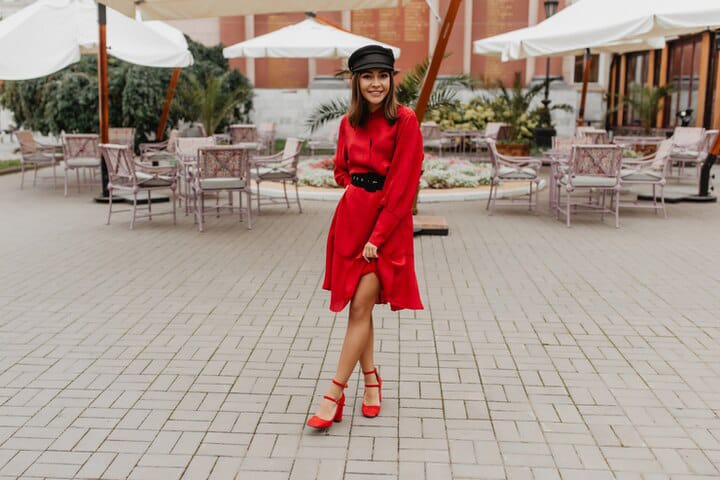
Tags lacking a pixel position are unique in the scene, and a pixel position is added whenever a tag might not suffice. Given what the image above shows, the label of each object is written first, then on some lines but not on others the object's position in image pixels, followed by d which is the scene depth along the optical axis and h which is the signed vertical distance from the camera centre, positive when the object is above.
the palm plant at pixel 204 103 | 16.52 +0.41
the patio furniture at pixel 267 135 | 16.22 -0.28
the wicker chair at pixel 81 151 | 11.67 -0.49
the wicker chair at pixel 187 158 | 9.50 -0.47
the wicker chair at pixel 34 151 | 12.27 -0.53
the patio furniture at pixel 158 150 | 11.59 -0.50
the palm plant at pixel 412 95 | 9.05 +0.35
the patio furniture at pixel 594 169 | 9.08 -0.53
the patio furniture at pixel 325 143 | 15.66 -0.43
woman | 3.25 -0.39
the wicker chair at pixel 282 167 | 9.74 -0.59
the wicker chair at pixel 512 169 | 9.71 -0.58
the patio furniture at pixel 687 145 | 12.86 -0.32
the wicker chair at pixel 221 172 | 8.72 -0.60
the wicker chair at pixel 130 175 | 8.81 -0.66
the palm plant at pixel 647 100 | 18.64 +0.64
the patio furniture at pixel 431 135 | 15.67 -0.24
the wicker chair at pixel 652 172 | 9.67 -0.59
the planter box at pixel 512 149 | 15.86 -0.51
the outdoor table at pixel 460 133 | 17.06 -0.21
